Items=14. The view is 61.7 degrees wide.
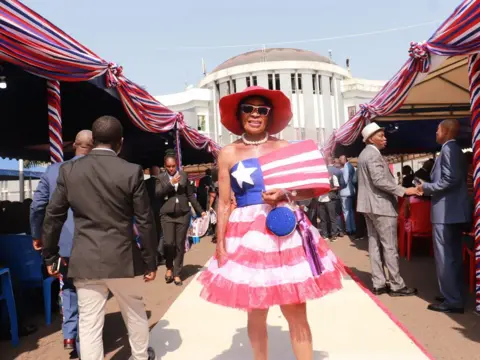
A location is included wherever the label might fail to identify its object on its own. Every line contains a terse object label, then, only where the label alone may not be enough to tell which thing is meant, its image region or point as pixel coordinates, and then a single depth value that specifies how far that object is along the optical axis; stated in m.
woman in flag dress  2.33
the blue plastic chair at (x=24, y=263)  4.57
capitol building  41.06
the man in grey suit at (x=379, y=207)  4.93
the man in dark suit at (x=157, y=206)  6.52
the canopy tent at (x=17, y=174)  12.77
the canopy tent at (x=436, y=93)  3.52
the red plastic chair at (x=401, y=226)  7.43
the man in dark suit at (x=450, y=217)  4.20
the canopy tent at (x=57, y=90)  3.38
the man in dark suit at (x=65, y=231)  3.37
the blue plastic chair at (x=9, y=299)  4.02
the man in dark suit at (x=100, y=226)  2.76
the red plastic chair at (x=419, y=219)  6.84
